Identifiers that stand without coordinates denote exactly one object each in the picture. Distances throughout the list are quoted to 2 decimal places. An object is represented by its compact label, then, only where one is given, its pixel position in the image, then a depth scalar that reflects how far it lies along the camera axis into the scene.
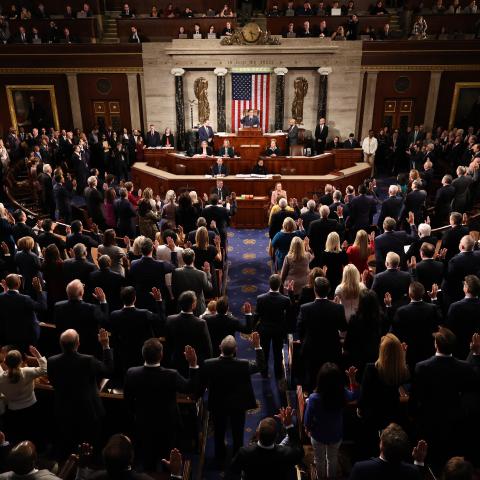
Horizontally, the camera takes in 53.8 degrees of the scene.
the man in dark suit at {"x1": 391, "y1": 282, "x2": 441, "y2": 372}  4.14
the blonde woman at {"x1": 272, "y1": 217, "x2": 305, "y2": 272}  6.18
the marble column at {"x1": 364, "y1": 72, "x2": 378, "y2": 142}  15.05
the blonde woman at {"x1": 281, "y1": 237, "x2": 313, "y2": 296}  5.33
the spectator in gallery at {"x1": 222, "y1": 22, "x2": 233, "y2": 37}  14.66
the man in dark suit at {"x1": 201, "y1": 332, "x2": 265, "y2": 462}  3.55
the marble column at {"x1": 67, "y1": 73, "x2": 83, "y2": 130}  15.44
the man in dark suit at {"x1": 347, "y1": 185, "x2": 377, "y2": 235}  7.52
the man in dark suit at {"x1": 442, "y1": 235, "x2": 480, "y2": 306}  5.19
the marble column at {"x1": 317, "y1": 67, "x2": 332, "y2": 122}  14.68
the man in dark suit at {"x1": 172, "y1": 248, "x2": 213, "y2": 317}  4.94
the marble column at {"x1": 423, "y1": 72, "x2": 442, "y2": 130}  14.84
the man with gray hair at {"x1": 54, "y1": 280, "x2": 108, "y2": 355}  4.20
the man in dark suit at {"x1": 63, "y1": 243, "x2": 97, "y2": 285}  5.10
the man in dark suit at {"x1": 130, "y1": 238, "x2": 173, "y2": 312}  5.00
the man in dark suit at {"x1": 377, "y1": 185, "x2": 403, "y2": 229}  7.48
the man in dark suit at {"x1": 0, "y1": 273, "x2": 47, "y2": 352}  4.50
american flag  15.07
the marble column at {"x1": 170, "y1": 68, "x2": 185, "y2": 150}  14.91
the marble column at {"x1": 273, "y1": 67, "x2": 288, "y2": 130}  14.69
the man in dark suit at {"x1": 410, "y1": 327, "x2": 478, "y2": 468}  3.39
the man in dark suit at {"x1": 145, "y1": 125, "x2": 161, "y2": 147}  14.22
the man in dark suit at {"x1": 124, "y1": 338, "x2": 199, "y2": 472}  3.33
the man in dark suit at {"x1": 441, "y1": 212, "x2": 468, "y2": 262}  5.97
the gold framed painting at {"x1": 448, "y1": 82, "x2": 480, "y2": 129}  14.70
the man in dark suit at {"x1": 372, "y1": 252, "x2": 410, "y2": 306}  4.81
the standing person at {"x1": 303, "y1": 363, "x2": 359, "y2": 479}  3.12
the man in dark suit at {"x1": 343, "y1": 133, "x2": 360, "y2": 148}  13.71
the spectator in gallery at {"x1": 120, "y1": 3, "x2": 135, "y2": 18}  15.60
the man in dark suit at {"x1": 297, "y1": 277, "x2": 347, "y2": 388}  4.14
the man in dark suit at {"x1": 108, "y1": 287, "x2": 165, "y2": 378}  4.08
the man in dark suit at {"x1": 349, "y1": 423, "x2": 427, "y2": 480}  2.55
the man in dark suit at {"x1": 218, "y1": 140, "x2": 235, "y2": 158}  12.82
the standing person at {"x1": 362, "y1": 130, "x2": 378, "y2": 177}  13.53
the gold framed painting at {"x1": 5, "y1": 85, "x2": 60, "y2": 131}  15.69
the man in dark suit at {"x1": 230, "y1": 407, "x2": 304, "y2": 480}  2.73
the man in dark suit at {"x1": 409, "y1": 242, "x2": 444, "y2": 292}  5.10
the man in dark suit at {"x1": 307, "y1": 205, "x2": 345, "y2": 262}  6.52
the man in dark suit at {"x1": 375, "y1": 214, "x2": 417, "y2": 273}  5.87
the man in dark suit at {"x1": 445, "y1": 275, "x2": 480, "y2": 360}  4.27
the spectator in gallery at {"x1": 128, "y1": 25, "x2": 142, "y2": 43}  15.07
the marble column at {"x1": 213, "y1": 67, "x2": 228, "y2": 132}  14.75
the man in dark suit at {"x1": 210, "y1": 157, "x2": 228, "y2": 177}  11.44
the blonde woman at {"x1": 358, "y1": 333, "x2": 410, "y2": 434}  3.29
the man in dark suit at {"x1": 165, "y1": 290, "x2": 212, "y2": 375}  3.93
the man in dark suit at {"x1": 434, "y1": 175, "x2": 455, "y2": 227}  8.16
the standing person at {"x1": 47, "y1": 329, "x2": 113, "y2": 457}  3.45
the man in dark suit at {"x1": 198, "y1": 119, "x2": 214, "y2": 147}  14.10
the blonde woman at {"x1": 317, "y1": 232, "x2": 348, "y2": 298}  5.55
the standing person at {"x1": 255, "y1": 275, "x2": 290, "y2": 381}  4.61
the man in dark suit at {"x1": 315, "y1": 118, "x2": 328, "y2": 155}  14.55
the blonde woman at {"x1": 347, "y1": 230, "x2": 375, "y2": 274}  5.78
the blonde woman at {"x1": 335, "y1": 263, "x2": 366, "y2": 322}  4.52
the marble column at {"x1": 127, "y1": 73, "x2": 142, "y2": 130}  15.44
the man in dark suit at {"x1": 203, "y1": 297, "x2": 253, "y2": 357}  4.14
